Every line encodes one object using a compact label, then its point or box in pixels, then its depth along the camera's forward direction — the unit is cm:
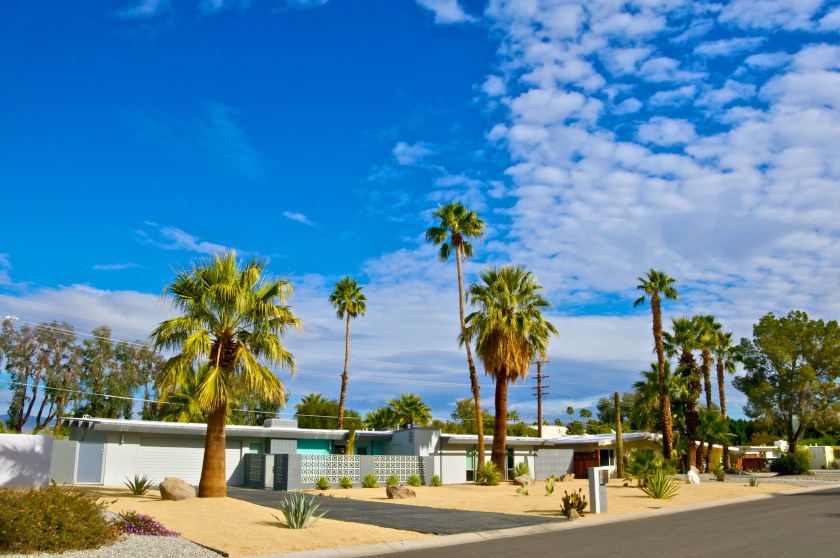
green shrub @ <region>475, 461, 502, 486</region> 3475
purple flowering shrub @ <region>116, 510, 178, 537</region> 1376
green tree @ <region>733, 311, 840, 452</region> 5881
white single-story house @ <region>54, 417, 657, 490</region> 3216
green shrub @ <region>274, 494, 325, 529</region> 1529
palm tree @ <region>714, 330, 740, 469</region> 5822
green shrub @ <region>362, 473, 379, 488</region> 3378
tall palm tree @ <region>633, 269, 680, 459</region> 4525
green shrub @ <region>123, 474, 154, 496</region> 2308
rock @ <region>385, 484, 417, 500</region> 2617
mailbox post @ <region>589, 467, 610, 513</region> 1989
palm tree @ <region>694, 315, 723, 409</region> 5016
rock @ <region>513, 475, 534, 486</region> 3441
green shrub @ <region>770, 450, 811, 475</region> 4672
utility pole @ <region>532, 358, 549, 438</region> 6218
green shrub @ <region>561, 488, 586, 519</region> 1864
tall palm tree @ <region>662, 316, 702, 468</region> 4658
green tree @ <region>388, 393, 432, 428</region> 4984
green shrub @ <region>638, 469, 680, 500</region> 2533
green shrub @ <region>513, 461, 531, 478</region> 3925
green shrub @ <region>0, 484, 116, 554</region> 1091
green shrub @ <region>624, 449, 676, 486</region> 2872
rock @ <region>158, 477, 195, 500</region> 2128
